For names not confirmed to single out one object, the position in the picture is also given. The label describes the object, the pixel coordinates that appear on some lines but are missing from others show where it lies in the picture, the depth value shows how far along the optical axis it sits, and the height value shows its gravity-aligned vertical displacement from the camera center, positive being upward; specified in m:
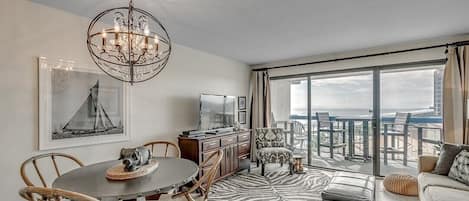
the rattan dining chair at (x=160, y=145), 3.00 -0.67
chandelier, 1.97 +0.56
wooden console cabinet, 3.67 -0.78
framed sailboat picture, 2.53 -0.06
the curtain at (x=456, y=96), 3.56 +0.08
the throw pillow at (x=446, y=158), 2.96 -0.71
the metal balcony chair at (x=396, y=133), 4.34 -0.58
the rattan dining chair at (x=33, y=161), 1.82 -0.52
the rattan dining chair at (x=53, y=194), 1.24 -0.49
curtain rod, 3.62 +0.85
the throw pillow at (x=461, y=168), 2.64 -0.76
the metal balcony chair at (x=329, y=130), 5.00 -0.61
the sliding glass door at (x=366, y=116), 4.18 -0.30
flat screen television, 4.09 -0.19
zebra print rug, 3.49 -1.39
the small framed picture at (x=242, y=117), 5.54 -0.37
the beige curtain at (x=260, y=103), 5.65 -0.04
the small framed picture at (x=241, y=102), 5.52 -0.03
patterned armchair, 4.58 -0.94
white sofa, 2.29 -0.89
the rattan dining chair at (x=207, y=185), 1.96 -0.69
